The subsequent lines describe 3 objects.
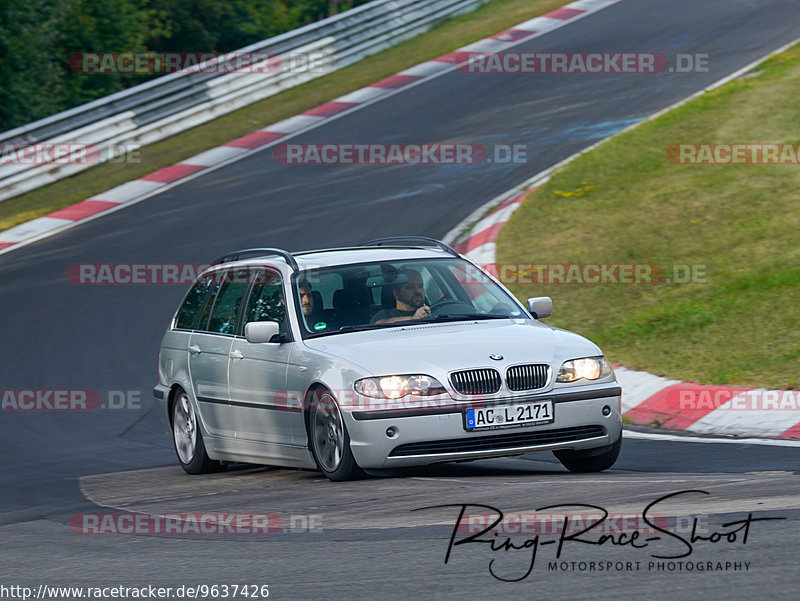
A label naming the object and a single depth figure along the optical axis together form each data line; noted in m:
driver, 17.36
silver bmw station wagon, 15.19
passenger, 17.34
